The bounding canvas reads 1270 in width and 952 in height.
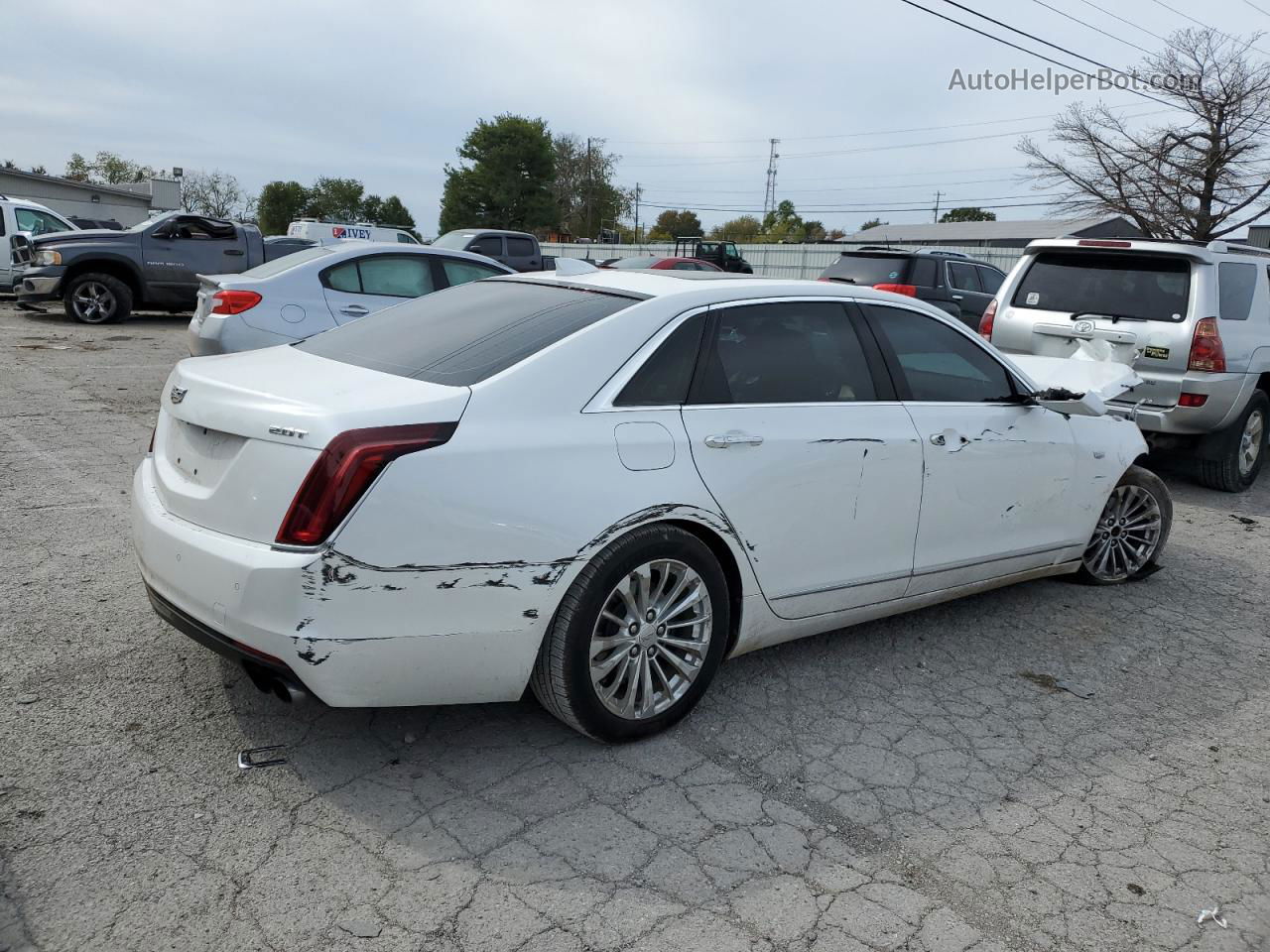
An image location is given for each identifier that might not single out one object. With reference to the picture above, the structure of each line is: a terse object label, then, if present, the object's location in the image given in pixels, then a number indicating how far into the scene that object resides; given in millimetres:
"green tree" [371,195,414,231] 98250
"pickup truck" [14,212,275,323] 14836
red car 21078
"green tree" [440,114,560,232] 78938
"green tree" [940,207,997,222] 100500
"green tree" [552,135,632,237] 88125
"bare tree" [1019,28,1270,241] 26391
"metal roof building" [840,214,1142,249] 56156
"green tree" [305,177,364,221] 97688
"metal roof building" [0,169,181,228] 49531
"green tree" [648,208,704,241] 108938
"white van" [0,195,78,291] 17433
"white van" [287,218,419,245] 27828
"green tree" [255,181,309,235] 100188
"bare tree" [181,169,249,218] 89750
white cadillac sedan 2832
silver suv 7418
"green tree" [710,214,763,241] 103000
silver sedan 9148
